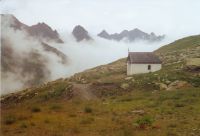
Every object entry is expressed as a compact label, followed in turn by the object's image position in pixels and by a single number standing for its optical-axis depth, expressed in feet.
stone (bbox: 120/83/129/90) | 108.57
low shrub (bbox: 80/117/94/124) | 59.13
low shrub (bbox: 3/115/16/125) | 59.25
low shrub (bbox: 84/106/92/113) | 73.20
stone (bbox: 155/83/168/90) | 103.56
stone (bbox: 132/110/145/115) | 70.44
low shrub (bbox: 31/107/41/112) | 74.53
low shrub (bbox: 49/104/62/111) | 78.20
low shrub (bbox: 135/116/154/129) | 54.85
